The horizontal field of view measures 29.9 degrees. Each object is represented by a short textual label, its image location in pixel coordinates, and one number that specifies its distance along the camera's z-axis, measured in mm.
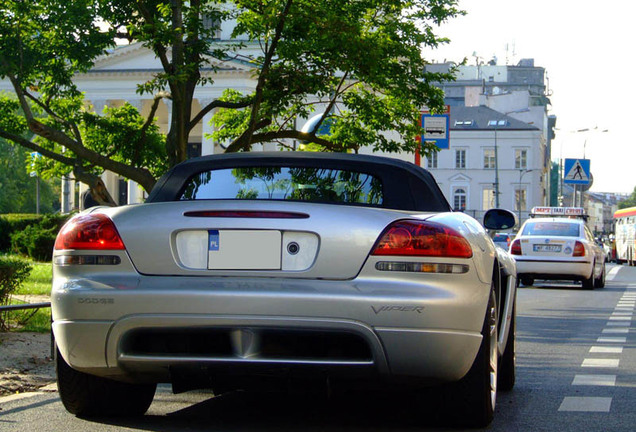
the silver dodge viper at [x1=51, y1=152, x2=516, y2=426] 5320
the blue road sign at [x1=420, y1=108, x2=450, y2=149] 24406
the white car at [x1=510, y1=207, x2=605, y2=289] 25688
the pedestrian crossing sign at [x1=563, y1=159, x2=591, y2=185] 55344
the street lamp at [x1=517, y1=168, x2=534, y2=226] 117188
